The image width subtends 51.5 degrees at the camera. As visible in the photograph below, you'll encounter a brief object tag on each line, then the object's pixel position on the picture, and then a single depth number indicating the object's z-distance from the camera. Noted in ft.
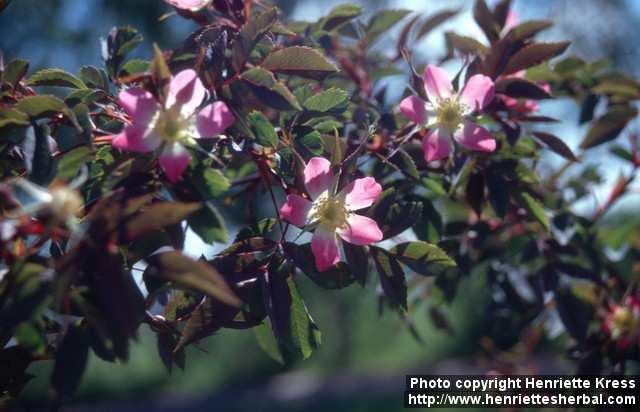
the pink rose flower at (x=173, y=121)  1.73
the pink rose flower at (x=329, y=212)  1.94
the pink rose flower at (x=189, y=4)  2.09
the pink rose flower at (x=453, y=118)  2.21
